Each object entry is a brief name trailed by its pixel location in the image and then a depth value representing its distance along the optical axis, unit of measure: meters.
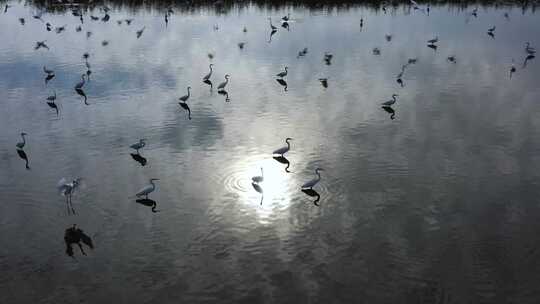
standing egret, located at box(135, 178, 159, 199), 14.55
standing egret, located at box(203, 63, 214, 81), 27.50
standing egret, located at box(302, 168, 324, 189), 15.06
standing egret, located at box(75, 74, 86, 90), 25.80
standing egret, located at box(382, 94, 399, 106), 22.66
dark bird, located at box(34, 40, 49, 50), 35.69
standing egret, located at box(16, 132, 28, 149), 18.23
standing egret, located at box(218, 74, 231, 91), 25.88
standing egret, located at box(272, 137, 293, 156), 17.28
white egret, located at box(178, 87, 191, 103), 23.80
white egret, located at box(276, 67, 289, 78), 27.94
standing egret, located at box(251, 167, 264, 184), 15.26
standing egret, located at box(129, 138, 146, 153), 17.94
